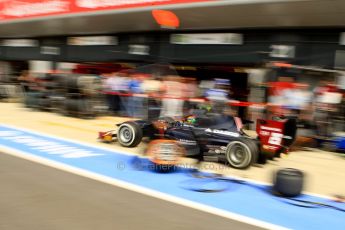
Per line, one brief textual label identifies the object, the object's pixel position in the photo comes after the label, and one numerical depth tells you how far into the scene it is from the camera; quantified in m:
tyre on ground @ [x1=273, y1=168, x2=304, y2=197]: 6.00
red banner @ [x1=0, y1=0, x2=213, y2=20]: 14.38
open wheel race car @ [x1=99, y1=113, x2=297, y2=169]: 7.78
